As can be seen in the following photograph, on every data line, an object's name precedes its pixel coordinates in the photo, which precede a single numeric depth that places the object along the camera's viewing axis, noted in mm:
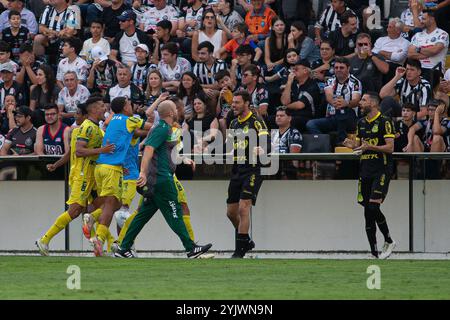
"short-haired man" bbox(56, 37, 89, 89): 21969
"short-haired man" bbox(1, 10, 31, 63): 23281
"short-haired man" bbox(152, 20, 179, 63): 21766
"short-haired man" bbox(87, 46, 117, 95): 21594
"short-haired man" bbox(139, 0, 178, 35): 22625
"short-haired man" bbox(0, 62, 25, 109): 22031
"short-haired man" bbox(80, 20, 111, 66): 22156
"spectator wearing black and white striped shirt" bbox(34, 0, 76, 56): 23203
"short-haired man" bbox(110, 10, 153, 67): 22062
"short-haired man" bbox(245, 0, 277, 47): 21594
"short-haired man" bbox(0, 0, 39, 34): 23781
